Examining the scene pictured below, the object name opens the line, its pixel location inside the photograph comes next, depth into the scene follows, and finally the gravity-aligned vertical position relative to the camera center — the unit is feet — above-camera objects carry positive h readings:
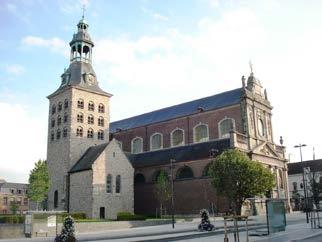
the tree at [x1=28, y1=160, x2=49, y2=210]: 153.69 +4.80
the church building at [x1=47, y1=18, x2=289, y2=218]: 161.27 +22.98
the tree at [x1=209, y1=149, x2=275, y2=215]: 134.82 +4.09
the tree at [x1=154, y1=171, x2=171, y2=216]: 163.75 +1.63
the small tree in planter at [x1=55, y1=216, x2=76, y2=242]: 64.85 -6.84
